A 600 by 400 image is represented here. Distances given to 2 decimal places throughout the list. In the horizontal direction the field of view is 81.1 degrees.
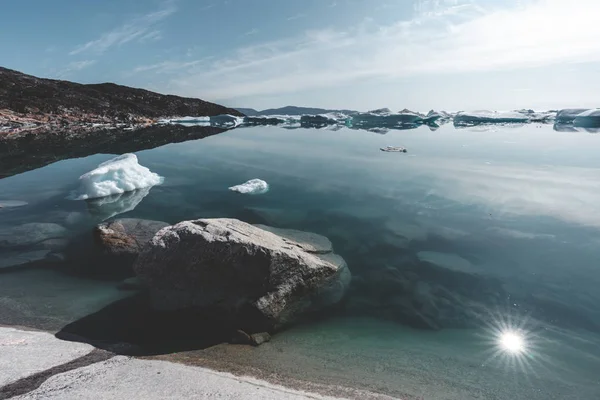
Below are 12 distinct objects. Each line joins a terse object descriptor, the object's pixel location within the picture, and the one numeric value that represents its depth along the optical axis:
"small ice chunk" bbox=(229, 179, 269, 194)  12.66
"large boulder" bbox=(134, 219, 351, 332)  5.22
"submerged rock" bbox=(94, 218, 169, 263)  7.33
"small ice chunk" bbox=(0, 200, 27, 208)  11.06
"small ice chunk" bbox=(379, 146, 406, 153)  23.26
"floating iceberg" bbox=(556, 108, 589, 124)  57.34
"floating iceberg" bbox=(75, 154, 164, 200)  11.91
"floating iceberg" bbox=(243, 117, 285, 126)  65.86
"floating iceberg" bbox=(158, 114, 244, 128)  61.26
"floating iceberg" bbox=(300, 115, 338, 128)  66.22
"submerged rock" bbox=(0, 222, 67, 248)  8.12
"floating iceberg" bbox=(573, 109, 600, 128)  49.49
